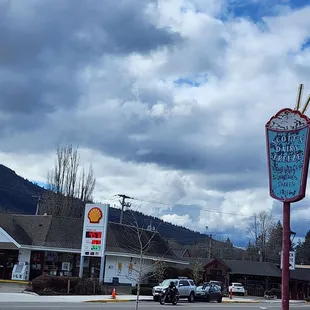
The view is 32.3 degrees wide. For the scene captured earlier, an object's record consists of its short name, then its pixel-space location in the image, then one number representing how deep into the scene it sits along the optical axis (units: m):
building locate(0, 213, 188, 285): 51.75
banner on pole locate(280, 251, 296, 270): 19.33
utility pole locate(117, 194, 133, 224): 68.23
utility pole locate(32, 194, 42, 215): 72.03
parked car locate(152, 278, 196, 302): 42.50
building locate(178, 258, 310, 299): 74.26
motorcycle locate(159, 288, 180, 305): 36.34
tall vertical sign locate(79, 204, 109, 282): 44.78
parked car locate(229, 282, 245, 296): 65.62
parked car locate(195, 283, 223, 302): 45.62
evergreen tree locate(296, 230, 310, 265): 138.25
